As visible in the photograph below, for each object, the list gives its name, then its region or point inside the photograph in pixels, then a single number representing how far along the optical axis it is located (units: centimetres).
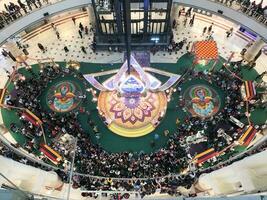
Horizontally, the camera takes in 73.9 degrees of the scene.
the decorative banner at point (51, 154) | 1532
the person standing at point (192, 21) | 1912
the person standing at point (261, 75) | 1719
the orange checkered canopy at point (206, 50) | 1700
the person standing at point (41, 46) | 1831
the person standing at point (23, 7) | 1648
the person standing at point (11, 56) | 1829
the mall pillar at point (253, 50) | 1778
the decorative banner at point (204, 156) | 1519
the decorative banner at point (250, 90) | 1651
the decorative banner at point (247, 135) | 1556
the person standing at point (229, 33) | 1880
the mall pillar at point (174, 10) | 1766
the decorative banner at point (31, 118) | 1606
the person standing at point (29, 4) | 1664
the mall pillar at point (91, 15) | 1758
